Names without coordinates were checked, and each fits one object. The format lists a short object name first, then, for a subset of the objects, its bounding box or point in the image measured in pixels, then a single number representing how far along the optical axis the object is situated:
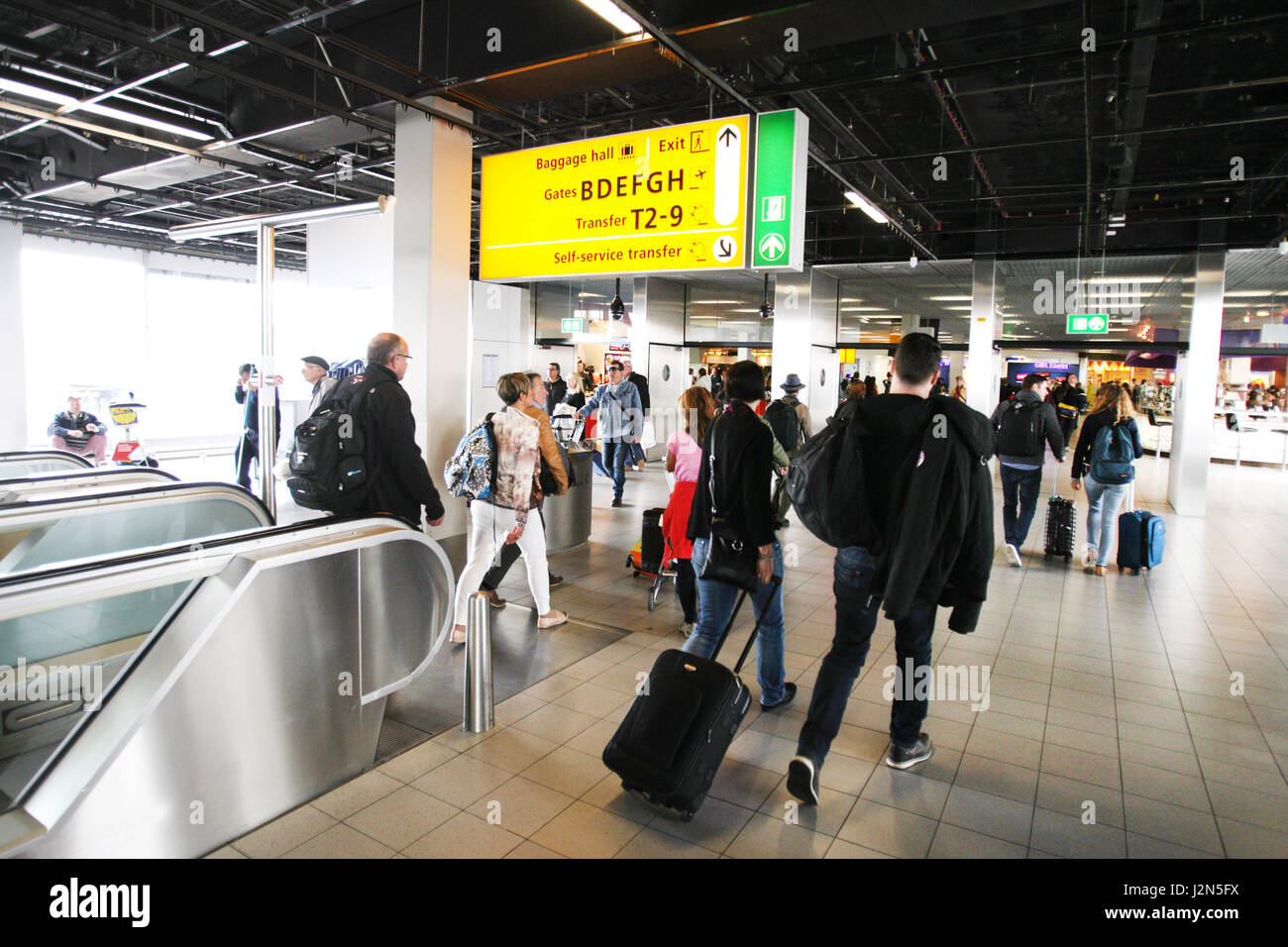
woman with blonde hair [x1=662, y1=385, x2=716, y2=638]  4.65
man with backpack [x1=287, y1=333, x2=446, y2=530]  3.80
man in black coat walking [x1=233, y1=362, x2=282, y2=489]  8.44
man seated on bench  9.39
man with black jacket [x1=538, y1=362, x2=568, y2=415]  11.97
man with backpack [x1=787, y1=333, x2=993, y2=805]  2.81
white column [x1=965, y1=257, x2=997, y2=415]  14.00
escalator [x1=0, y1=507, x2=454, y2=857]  2.26
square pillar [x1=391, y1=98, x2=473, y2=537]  6.92
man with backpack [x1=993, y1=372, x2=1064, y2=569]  7.30
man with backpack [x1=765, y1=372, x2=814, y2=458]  7.92
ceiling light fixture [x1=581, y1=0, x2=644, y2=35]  4.68
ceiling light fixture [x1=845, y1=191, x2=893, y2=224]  9.41
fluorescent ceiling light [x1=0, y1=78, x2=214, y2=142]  6.23
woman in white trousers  4.64
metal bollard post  3.54
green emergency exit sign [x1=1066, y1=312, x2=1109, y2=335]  13.50
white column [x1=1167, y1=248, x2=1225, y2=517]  11.48
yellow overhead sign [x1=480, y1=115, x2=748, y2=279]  5.10
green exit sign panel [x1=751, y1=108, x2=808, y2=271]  4.94
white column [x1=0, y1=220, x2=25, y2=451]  15.59
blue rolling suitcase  7.14
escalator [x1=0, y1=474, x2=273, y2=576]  3.44
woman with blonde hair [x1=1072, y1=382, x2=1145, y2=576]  6.80
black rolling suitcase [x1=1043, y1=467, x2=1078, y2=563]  7.58
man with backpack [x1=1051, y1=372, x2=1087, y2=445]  11.92
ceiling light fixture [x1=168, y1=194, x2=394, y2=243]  6.01
